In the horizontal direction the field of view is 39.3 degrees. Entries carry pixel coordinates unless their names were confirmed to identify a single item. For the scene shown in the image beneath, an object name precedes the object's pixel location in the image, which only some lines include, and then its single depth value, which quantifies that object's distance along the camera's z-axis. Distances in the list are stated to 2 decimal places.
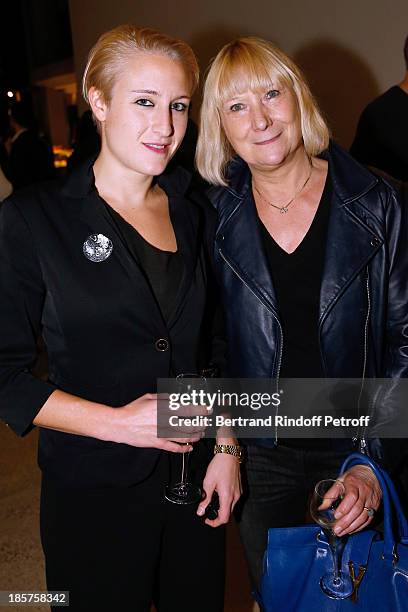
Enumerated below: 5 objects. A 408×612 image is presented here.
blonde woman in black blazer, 1.27
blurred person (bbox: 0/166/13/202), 3.31
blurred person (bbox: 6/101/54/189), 5.07
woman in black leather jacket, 1.54
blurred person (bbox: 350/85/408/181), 2.59
